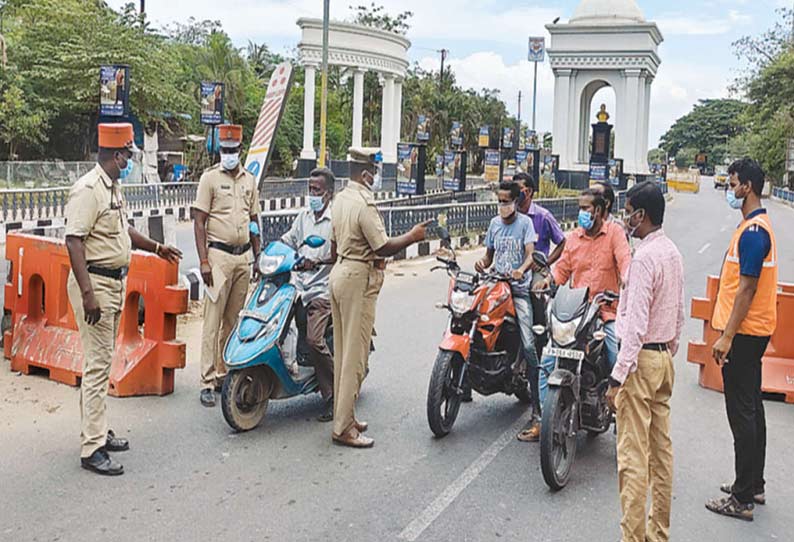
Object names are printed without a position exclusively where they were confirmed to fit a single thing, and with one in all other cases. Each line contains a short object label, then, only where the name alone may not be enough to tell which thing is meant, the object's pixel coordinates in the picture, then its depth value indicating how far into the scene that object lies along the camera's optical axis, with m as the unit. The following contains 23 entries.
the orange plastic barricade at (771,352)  7.43
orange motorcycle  5.80
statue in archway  48.34
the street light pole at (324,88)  25.23
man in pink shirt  4.11
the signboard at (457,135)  40.09
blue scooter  5.81
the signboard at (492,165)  31.44
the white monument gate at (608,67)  47.22
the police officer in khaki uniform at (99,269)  5.13
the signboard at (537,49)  50.41
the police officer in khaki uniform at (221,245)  6.72
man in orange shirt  5.91
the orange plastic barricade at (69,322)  6.71
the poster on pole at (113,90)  22.78
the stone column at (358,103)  45.31
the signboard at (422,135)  39.70
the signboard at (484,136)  39.31
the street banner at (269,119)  9.37
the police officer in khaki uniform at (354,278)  5.66
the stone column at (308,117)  43.12
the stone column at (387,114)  48.19
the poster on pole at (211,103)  27.70
